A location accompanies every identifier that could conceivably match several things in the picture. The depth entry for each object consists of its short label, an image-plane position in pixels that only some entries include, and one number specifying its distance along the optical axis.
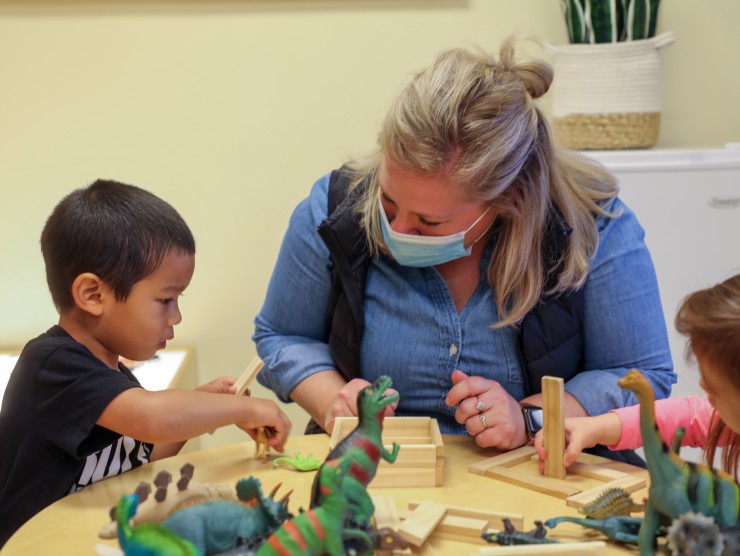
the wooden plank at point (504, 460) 1.17
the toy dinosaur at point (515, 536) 0.90
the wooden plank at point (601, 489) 1.05
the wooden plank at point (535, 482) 1.09
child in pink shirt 0.86
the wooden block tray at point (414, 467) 1.10
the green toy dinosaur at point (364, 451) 0.85
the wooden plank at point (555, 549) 0.86
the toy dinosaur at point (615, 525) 0.92
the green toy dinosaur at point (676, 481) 0.80
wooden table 0.96
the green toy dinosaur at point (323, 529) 0.77
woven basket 2.27
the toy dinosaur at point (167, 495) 0.83
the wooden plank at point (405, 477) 1.11
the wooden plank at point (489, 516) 0.97
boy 1.13
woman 1.27
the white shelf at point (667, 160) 2.24
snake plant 2.27
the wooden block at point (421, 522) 0.92
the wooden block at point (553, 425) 1.11
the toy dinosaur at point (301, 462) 1.17
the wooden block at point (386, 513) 0.94
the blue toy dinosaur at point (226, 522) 0.81
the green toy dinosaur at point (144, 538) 0.76
